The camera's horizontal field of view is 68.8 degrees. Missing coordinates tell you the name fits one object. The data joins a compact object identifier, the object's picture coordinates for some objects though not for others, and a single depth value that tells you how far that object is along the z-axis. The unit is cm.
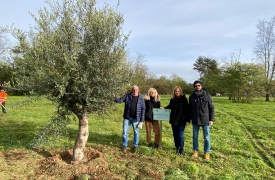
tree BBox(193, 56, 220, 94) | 6593
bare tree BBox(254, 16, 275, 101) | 3834
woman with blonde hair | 837
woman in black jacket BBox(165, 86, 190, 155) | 759
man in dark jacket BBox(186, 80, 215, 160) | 717
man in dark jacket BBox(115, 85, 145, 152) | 768
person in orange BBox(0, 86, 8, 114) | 1550
